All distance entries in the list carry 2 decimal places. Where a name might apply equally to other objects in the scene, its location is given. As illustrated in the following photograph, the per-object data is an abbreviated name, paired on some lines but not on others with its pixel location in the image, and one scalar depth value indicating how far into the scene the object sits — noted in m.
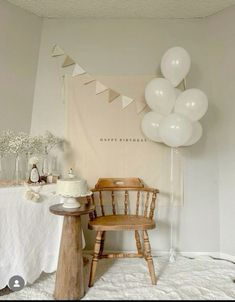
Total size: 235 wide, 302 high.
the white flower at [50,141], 2.41
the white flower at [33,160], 2.16
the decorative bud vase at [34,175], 2.14
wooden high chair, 1.96
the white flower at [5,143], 2.08
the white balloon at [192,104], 2.13
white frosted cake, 1.79
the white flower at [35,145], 2.21
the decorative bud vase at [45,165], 2.48
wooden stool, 1.73
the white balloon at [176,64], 2.20
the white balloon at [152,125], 2.28
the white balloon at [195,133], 2.24
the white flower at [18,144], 2.07
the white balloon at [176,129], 2.06
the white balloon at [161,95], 2.18
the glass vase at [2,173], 2.21
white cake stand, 1.84
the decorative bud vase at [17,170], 2.22
